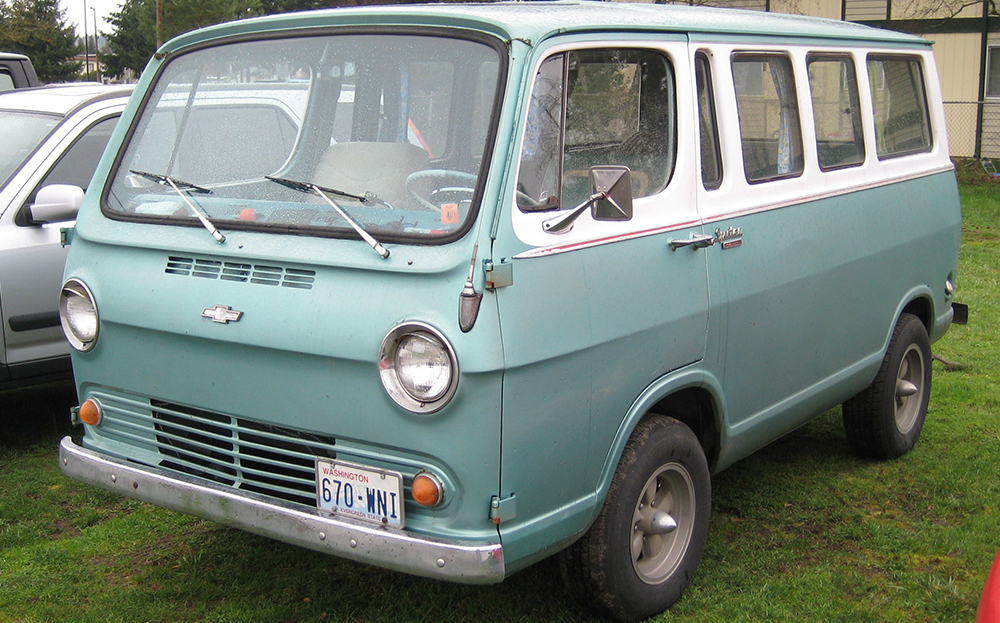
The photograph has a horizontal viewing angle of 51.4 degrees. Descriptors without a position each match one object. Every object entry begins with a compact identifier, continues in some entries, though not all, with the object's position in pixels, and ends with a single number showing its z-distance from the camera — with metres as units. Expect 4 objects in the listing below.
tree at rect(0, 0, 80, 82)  43.62
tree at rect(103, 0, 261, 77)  50.41
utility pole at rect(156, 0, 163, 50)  45.55
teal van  3.01
